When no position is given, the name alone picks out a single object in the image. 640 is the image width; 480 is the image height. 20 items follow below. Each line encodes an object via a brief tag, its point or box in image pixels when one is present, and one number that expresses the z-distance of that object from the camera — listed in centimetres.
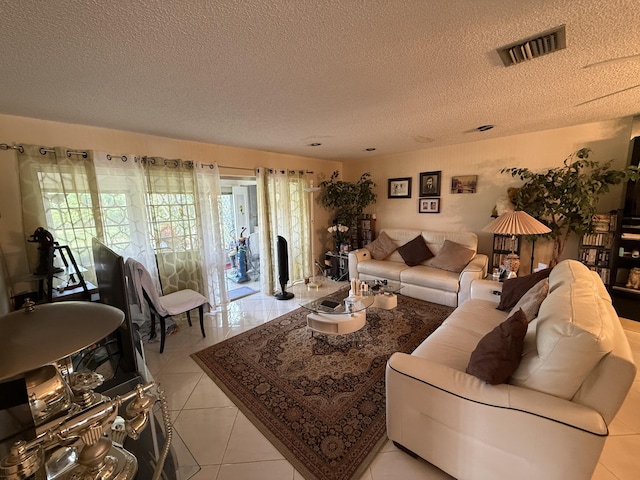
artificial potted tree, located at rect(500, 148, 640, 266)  273
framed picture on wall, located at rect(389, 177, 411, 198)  457
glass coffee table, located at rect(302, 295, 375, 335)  249
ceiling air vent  131
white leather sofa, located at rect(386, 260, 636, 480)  103
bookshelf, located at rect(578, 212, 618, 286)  282
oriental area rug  158
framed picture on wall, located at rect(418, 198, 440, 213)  429
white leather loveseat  335
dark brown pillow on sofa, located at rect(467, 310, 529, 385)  124
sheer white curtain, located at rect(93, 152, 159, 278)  273
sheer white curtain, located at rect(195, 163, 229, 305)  343
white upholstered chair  246
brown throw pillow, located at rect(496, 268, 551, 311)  223
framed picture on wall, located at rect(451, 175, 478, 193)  386
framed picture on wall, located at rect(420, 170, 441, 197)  422
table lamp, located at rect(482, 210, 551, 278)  251
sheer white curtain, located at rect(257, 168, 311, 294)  409
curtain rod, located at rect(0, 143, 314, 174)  220
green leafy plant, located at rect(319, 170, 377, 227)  477
